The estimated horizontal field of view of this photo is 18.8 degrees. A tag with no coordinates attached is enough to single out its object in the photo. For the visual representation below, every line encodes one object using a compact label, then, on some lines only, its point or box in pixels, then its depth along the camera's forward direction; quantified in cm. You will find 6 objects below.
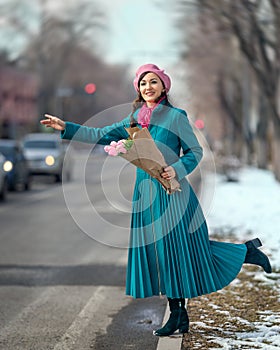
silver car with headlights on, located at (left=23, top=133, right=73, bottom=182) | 2977
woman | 573
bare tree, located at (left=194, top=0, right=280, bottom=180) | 2209
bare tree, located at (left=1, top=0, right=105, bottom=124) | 6812
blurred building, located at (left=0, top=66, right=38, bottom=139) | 6950
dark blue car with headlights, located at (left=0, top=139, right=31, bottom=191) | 2353
